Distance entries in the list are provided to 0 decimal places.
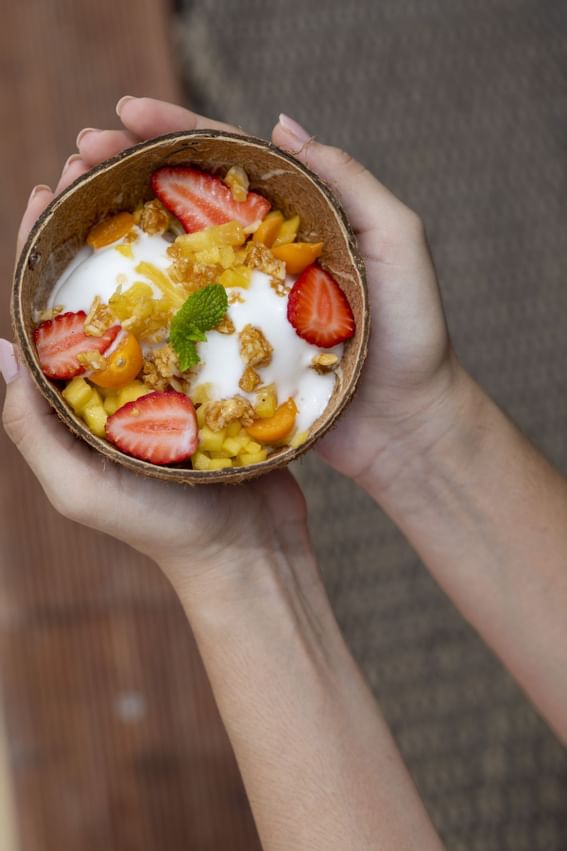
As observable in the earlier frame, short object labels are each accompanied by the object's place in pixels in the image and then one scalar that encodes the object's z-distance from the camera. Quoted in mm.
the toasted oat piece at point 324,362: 800
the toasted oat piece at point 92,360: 772
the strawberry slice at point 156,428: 769
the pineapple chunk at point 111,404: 784
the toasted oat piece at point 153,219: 800
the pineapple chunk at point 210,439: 779
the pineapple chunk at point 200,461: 781
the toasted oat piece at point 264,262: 796
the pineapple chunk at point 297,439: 786
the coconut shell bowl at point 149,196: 768
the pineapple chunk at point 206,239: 795
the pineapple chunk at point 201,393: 787
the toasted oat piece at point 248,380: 787
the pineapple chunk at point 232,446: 783
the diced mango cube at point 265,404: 790
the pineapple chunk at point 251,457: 784
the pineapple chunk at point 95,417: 776
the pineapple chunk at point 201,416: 783
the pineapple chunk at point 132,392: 783
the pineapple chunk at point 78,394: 776
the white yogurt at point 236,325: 789
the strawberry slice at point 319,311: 792
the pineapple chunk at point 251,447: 784
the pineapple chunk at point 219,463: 781
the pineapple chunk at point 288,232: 811
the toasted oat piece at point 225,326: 785
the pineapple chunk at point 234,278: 788
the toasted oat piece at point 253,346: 784
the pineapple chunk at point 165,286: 787
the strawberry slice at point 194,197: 801
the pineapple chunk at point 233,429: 783
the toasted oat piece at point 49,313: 793
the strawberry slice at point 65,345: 777
